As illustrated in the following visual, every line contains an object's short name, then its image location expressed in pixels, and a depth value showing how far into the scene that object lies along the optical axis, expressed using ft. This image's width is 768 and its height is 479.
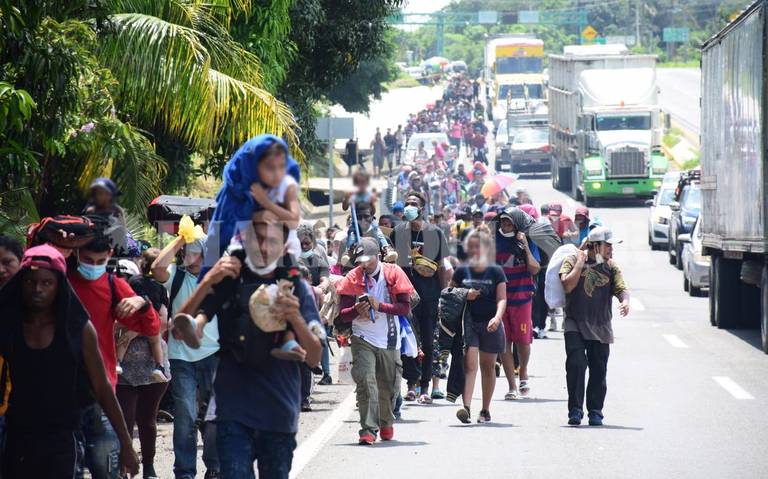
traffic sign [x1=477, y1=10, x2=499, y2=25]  467.52
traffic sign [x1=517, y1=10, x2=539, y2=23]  462.60
